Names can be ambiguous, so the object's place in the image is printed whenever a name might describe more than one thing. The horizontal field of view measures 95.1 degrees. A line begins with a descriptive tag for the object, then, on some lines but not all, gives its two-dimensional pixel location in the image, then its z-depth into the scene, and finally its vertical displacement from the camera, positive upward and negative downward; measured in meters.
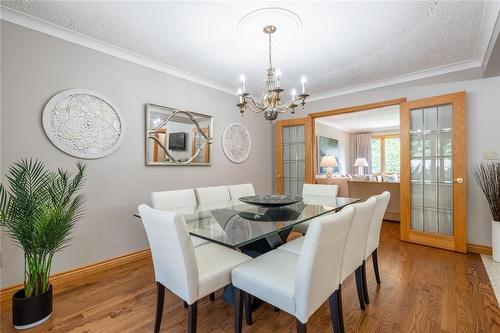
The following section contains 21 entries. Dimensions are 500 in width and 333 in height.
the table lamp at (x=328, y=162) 6.62 +0.14
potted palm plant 1.60 -0.43
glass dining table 1.41 -0.41
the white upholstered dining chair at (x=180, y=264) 1.28 -0.63
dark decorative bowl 2.11 -0.32
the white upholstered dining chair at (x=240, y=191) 2.91 -0.31
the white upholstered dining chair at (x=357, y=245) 1.45 -0.57
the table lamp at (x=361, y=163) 8.04 +0.13
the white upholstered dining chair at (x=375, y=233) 1.89 -0.58
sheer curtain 8.57 +0.74
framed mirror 2.90 +0.43
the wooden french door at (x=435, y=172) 2.89 -0.08
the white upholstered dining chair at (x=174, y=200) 2.23 -0.33
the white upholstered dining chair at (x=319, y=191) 3.00 -0.33
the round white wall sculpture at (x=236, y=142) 3.86 +0.44
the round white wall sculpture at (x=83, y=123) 2.18 +0.46
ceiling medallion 1.94 +1.31
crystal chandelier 2.04 +0.61
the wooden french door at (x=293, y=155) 4.32 +0.25
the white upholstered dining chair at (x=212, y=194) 2.60 -0.32
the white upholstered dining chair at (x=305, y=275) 1.15 -0.64
